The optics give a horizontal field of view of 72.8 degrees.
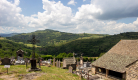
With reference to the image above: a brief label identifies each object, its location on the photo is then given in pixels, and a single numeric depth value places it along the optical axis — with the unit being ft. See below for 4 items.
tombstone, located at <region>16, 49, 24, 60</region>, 143.51
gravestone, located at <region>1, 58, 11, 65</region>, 83.08
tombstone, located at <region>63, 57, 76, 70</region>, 95.96
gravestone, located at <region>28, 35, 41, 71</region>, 57.50
